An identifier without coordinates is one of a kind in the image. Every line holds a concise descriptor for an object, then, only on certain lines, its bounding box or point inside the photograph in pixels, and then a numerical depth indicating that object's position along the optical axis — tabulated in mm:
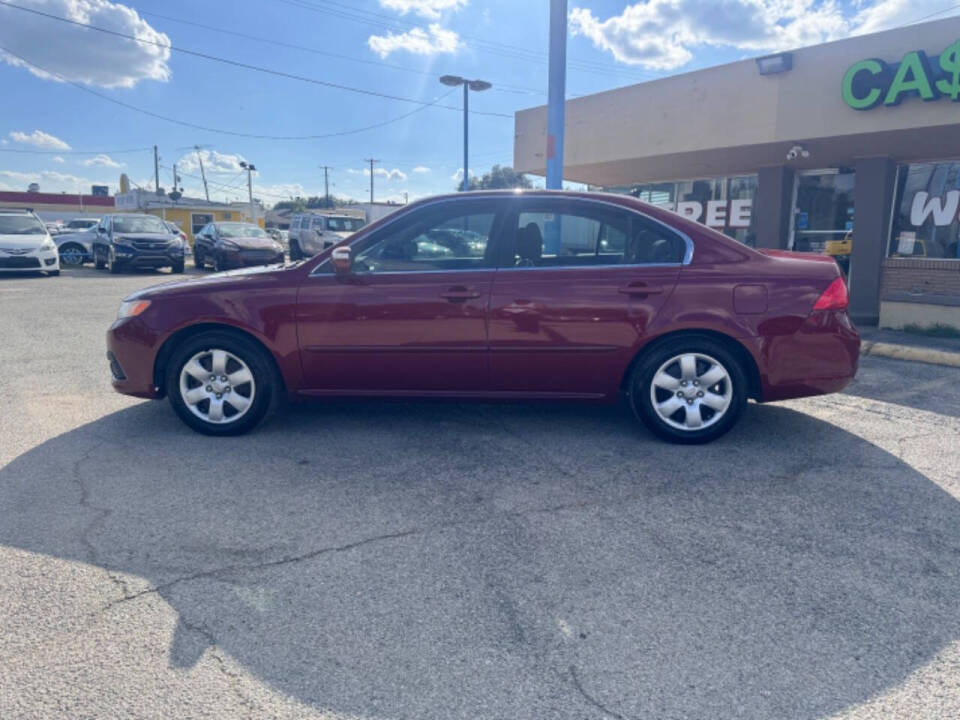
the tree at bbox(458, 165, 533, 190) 60750
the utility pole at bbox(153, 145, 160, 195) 76688
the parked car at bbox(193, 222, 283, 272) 19047
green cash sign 8031
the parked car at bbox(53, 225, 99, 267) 23266
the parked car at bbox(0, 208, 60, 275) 16625
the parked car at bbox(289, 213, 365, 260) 23625
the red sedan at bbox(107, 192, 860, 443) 4402
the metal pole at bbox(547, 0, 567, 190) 9266
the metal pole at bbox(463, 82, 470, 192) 24953
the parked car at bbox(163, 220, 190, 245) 19791
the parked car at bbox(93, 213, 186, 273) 18750
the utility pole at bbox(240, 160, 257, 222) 60622
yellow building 50281
